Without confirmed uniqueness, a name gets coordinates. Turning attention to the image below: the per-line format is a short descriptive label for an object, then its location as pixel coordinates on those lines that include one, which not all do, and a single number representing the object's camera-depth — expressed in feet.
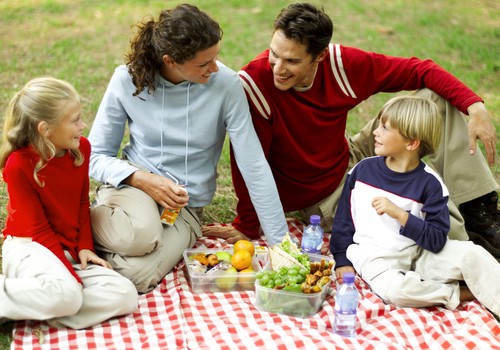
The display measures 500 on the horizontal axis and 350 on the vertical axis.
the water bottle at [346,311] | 12.15
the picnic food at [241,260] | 13.56
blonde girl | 11.75
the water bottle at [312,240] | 14.57
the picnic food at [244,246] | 13.87
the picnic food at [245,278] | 13.44
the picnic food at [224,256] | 13.85
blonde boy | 13.02
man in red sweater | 14.15
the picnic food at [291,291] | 12.59
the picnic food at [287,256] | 13.01
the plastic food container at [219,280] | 13.41
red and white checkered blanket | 11.78
